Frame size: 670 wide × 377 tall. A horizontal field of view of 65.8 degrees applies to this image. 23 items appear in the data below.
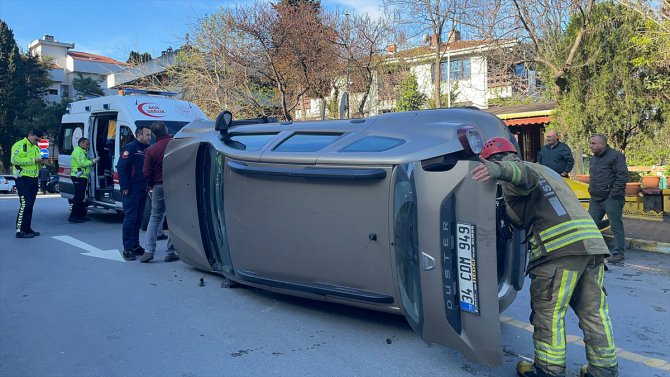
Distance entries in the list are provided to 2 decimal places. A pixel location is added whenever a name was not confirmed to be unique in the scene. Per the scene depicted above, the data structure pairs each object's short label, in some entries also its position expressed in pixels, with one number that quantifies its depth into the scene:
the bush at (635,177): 12.46
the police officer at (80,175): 9.97
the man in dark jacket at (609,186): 6.75
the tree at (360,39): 20.09
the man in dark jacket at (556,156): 7.89
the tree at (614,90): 12.63
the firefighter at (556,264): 3.12
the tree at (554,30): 13.12
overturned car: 3.16
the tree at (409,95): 25.55
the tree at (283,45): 18.36
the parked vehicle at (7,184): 24.03
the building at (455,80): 21.55
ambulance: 9.48
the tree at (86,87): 42.02
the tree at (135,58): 23.05
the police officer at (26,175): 8.60
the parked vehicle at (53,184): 21.05
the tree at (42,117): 37.88
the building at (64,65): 55.81
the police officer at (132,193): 6.79
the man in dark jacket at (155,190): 6.43
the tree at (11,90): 39.22
